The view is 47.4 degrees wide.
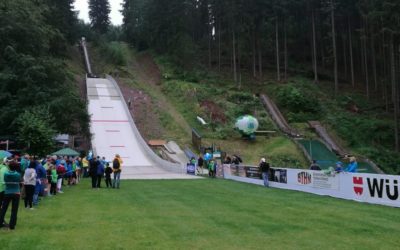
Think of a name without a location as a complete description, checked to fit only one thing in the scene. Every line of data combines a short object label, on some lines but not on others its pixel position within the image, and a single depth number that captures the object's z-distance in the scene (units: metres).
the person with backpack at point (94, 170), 22.82
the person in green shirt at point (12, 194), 10.99
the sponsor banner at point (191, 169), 34.91
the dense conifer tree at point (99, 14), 106.25
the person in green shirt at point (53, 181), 19.50
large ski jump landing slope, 36.16
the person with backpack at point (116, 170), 23.20
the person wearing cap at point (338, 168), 19.90
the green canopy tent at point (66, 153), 29.75
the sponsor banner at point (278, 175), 24.41
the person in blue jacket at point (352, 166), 19.12
